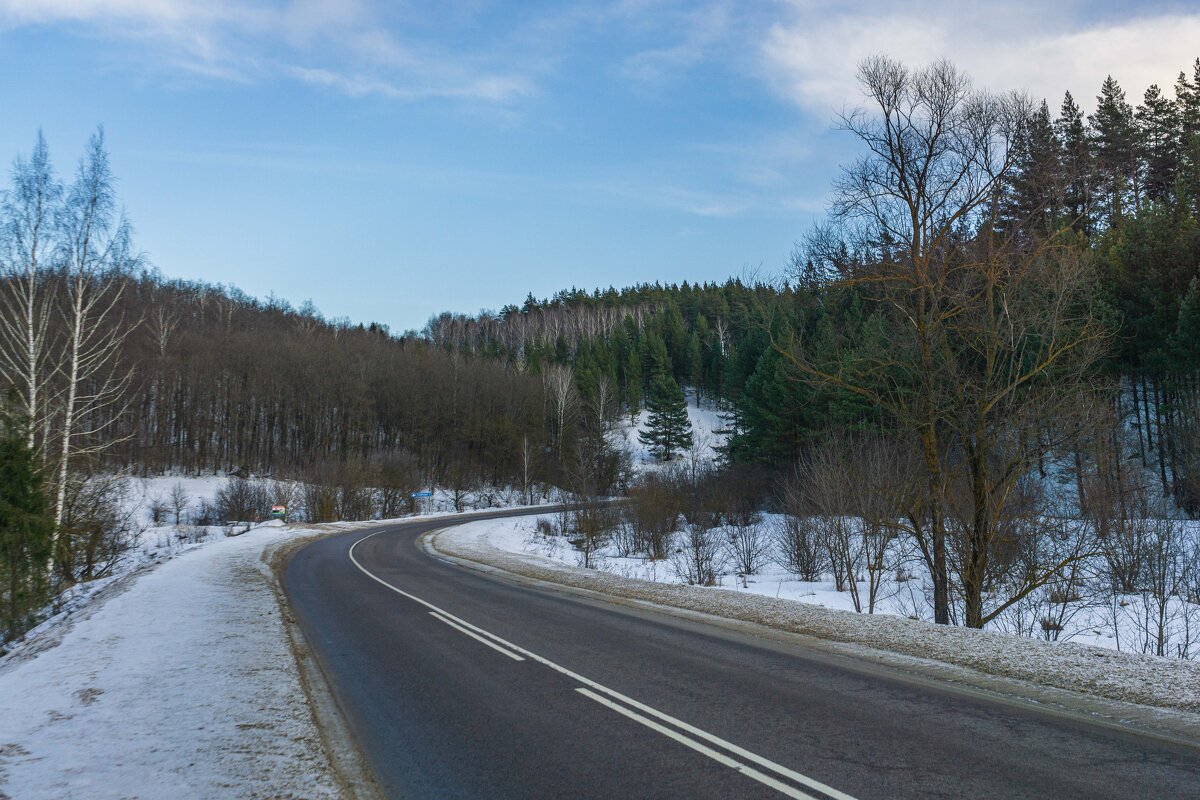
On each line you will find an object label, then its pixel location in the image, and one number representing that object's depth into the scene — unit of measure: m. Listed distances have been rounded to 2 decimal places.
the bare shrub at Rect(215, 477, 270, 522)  52.47
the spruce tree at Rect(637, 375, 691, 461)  88.44
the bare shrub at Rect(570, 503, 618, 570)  34.00
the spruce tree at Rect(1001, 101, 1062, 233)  14.30
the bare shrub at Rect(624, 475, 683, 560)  34.75
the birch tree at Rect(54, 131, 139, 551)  20.92
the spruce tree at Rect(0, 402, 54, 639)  13.54
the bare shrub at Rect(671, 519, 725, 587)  25.28
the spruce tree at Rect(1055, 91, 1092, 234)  14.33
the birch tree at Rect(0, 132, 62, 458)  20.23
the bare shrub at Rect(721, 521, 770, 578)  30.02
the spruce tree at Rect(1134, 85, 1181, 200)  50.16
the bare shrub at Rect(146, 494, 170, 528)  50.41
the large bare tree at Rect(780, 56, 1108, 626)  14.32
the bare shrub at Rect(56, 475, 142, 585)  19.81
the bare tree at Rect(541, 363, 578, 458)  86.00
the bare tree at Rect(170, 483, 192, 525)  50.84
